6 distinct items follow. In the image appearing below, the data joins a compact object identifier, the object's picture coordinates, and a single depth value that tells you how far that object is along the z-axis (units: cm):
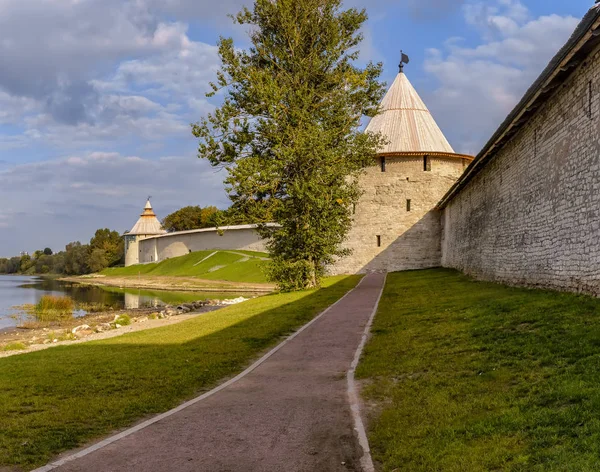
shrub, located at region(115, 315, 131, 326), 2339
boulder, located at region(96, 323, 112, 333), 2208
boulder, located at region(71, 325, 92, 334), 2236
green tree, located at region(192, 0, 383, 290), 2359
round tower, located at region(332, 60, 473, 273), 3938
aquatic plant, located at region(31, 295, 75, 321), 3059
